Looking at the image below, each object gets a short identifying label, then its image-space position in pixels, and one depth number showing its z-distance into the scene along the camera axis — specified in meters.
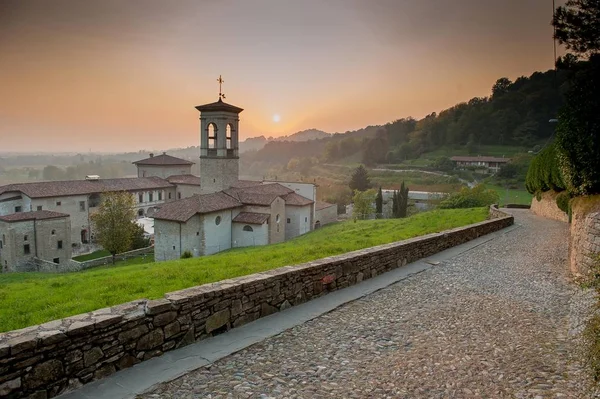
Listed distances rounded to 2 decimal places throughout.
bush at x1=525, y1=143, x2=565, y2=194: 22.23
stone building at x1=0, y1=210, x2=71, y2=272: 35.59
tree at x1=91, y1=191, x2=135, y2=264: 33.34
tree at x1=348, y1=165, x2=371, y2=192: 79.94
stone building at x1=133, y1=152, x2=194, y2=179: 61.09
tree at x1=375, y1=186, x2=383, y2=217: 58.19
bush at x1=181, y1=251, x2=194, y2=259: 25.75
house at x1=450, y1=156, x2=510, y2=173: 77.75
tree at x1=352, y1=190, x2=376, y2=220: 52.31
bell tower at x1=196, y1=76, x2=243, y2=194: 37.09
